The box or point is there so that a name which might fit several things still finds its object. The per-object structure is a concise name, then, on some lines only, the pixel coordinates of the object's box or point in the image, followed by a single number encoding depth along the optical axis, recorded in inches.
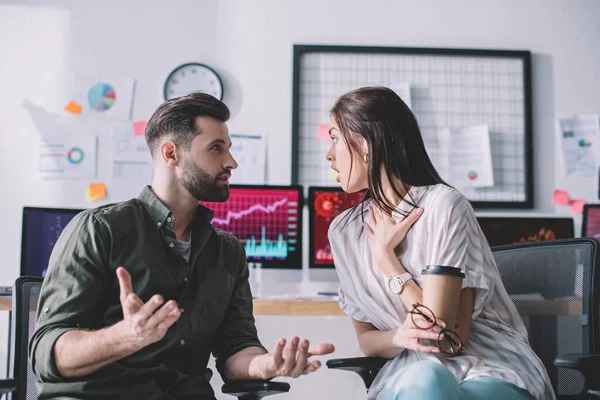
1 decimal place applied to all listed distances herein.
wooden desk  87.9
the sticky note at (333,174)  113.8
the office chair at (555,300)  63.4
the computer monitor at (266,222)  102.2
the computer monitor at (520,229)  104.4
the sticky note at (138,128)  113.2
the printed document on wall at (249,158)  112.8
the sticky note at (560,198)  115.6
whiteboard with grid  114.3
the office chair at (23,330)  61.0
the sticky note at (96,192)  111.6
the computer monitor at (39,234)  98.7
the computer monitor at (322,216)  103.7
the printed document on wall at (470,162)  114.0
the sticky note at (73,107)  112.7
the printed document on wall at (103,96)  113.0
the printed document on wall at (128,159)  112.5
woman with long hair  53.7
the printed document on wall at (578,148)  116.5
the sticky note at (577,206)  115.6
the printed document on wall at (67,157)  111.5
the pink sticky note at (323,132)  114.0
